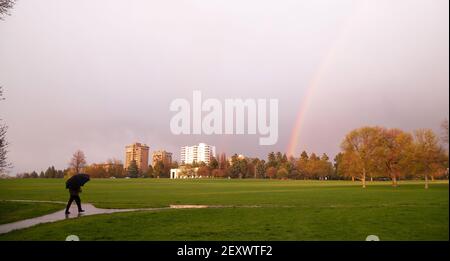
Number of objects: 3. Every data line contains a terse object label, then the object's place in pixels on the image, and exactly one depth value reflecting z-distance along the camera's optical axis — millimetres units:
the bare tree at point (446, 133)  70125
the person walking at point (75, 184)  23844
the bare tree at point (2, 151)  27259
